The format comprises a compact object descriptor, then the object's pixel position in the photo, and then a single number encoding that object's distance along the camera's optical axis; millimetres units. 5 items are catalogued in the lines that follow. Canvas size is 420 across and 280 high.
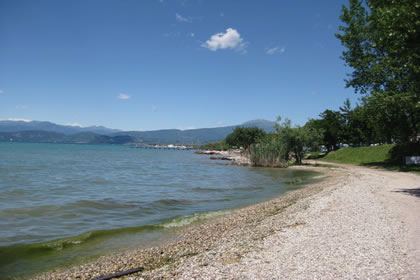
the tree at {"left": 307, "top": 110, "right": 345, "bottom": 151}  73000
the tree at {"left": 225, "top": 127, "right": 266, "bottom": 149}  121000
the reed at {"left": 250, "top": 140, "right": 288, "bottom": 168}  46094
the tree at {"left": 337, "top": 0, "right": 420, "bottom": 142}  18906
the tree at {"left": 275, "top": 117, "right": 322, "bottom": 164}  47531
